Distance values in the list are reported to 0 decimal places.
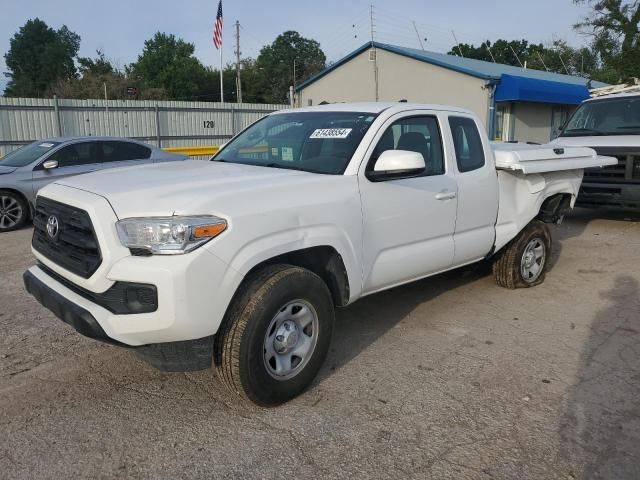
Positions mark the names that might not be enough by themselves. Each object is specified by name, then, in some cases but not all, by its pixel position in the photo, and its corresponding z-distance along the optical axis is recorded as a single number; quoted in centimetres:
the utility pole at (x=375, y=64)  2486
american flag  3081
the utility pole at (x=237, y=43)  5812
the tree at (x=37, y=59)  7494
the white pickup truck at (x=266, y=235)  285
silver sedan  888
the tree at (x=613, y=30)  3591
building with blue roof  2117
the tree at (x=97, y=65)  7105
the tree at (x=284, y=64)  7119
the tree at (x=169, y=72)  6744
